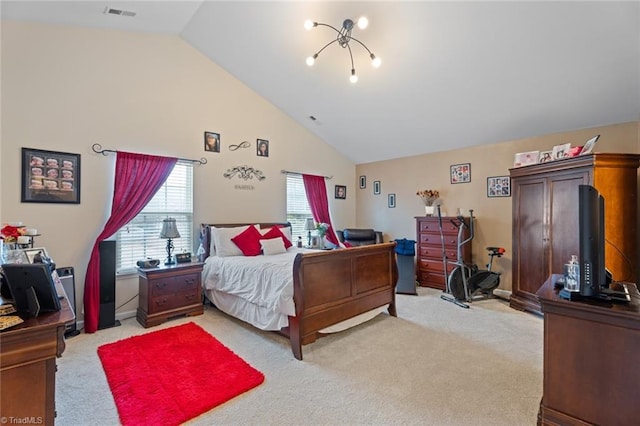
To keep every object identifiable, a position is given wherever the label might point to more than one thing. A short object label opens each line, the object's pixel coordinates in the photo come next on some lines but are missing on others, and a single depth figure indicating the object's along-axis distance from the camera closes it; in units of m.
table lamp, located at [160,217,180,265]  3.85
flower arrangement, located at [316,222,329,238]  5.23
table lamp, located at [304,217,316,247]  5.41
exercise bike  4.43
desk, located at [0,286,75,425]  1.11
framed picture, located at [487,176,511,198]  4.70
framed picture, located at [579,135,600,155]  3.35
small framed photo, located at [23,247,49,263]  2.27
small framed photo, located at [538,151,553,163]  3.90
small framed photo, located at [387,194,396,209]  6.18
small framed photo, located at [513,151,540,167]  4.11
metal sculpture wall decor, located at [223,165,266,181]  4.74
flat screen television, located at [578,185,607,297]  1.68
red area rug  2.00
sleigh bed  2.82
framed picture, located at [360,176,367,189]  6.75
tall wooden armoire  3.26
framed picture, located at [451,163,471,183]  5.16
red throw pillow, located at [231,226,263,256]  4.33
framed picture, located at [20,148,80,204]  3.11
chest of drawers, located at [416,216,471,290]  4.98
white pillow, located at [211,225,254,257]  4.22
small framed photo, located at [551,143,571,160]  3.67
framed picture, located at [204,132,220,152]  4.47
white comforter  2.87
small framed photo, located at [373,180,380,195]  6.46
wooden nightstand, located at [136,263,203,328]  3.53
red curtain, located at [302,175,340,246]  5.84
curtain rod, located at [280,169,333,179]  5.44
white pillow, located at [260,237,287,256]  4.40
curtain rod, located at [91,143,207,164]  3.53
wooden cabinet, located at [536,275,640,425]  1.51
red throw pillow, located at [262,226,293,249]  4.68
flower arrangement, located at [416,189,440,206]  5.52
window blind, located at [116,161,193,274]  3.83
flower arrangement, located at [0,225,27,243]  2.20
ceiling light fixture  3.23
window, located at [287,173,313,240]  5.66
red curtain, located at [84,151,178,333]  3.36
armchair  5.93
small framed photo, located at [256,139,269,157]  5.08
